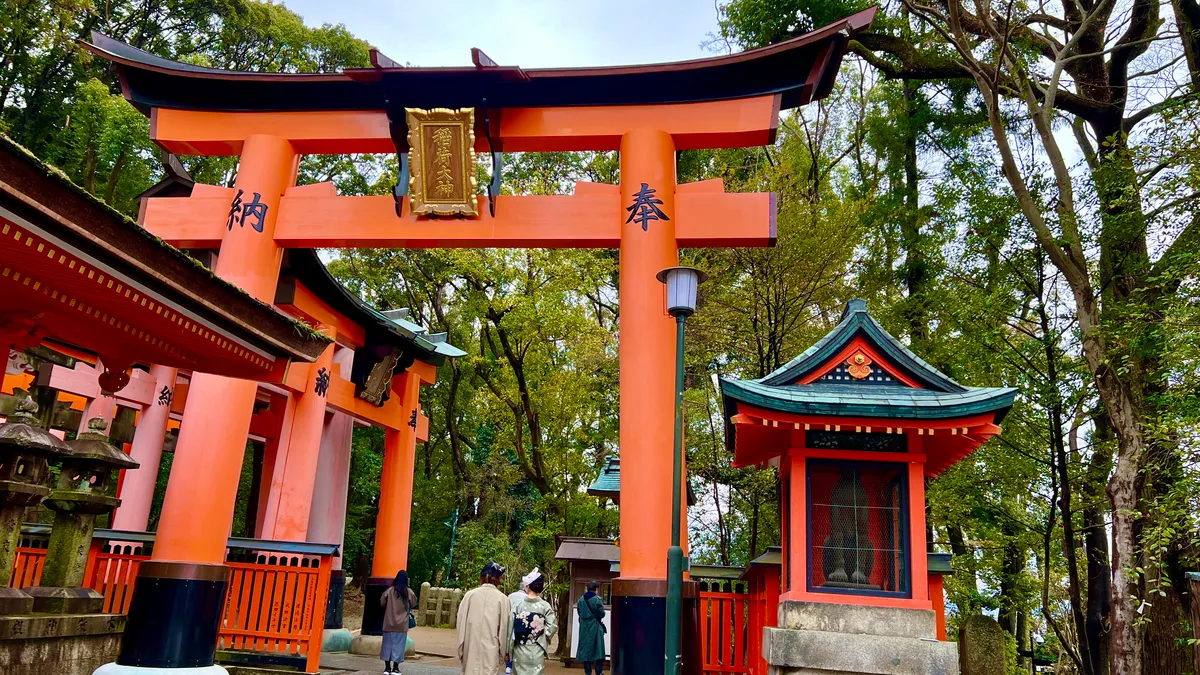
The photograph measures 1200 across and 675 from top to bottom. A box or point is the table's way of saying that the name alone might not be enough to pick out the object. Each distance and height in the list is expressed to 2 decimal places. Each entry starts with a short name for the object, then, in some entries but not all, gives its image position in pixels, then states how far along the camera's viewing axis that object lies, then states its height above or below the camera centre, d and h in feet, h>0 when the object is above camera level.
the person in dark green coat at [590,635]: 32.81 -3.55
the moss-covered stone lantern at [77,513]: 23.86 +0.14
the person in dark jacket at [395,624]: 31.32 -3.41
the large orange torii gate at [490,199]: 26.66 +13.19
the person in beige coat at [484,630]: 19.65 -2.17
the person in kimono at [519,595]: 21.45 -1.40
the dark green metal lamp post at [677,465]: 19.30 +2.32
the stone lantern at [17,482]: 20.83 +0.87
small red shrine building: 23.53 +3.98
